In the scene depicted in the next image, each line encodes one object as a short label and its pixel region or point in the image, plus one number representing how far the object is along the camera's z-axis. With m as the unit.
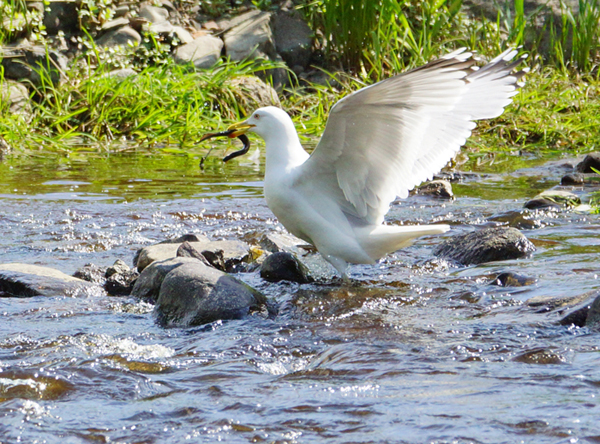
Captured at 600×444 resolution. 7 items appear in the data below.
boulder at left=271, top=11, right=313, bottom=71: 21.66
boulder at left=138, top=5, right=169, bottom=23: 21.17
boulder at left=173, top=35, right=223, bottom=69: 20.00
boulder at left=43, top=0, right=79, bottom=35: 20.16
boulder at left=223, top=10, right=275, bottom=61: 20.61
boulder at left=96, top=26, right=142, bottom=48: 20.03
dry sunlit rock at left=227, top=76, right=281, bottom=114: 18.08
